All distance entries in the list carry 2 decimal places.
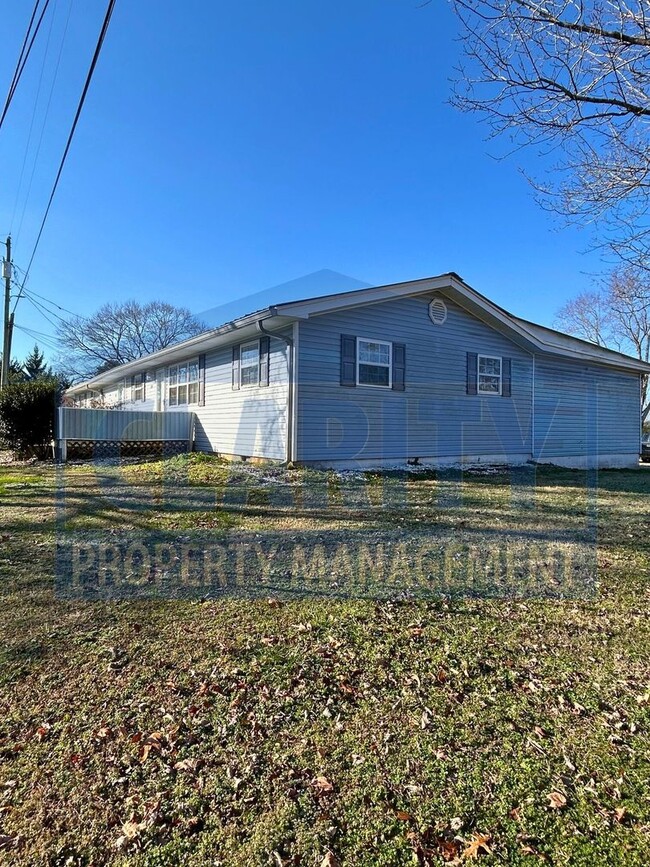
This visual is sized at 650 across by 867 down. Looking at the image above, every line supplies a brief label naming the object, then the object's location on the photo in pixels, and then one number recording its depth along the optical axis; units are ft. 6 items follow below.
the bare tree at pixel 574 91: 11.59
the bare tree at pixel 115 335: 115.65
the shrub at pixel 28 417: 38.65
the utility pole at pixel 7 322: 61.99
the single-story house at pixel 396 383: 29.68
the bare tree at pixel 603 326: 94.17
